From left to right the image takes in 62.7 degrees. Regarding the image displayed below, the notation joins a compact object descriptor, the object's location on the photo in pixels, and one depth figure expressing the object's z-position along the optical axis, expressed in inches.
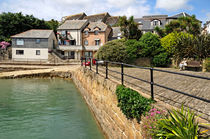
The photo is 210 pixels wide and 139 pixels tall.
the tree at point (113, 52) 885.2
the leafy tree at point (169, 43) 1009.1
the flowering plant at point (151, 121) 141.7
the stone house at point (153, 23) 1722.4
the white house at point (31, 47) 1601.9
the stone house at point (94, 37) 1711.4
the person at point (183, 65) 680.5
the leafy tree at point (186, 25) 1255.5
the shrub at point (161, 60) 1030.4
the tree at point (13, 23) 1760.6
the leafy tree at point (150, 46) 1073.5
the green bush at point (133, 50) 1091.3
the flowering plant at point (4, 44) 1658.5
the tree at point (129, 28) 1338.6
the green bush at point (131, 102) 170.6
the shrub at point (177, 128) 113.2
